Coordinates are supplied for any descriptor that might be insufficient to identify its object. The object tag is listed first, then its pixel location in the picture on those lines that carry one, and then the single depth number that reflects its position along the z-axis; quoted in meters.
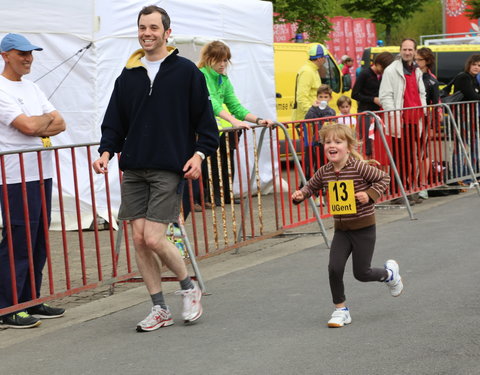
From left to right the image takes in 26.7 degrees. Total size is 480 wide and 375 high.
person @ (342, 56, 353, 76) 29.17
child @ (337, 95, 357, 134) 13.37
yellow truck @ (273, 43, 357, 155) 17.47
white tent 11.09
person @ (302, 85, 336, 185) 10.27
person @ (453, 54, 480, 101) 13.38
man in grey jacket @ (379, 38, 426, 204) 11.58
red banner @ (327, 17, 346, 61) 37.53
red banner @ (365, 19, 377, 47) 38.91
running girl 6.14
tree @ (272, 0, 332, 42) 29.70
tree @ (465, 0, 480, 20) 42.31
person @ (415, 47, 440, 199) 13.05
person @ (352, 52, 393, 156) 13.13
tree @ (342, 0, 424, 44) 39.72
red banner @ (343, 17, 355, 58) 37.81
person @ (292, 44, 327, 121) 13.45
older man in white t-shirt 6.48
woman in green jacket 9.49
